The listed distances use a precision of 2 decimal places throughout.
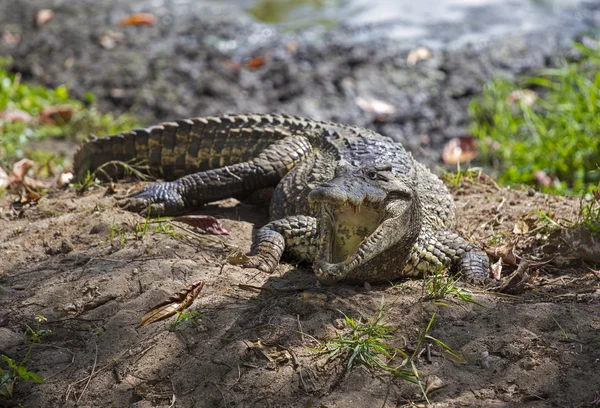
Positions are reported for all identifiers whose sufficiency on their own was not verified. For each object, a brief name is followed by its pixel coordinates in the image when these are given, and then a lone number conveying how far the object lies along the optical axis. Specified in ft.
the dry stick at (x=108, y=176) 32.54
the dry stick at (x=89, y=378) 18.86
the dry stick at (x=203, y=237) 26.73
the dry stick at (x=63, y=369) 19.41
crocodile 22.61
